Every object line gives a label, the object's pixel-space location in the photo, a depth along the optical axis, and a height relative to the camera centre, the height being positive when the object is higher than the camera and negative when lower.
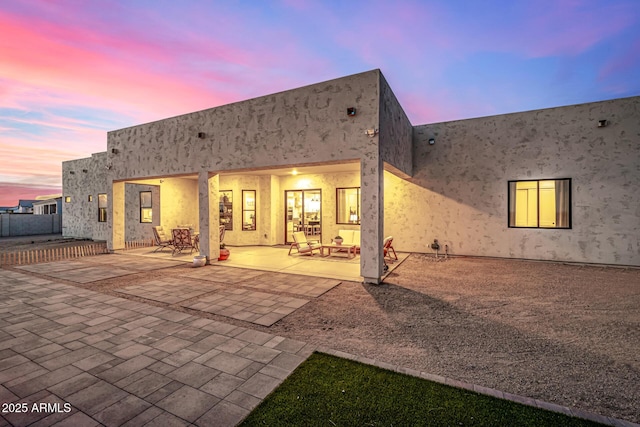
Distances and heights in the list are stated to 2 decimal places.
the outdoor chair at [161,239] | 10.73 -1.06
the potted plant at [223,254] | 8.64 -1.37
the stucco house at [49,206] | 22.24 +0.65
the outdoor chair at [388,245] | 7.83 -0.98
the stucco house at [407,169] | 6.39 +1.40
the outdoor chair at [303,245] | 9.37 -1.17
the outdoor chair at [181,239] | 10.08 -1.01
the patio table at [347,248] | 9.04 -1.24
